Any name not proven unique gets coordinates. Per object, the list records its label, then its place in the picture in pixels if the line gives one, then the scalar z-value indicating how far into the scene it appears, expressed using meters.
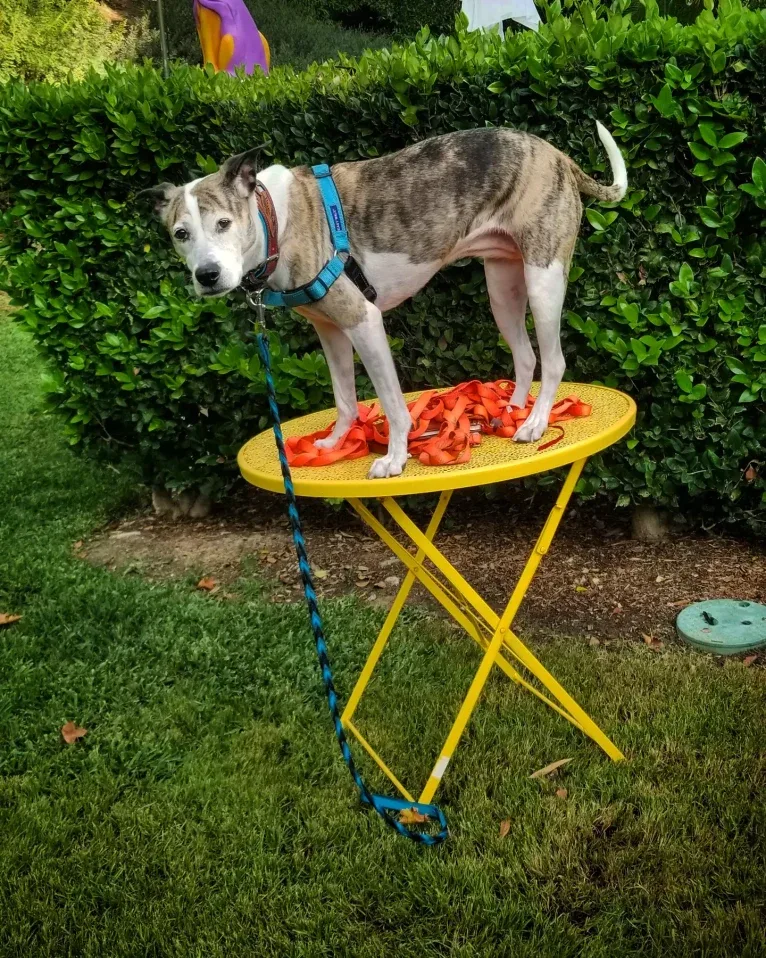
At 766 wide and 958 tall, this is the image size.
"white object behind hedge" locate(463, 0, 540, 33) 4.21
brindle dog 2.46
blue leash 2.17
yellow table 2.23
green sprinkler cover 3.30
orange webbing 2.47
